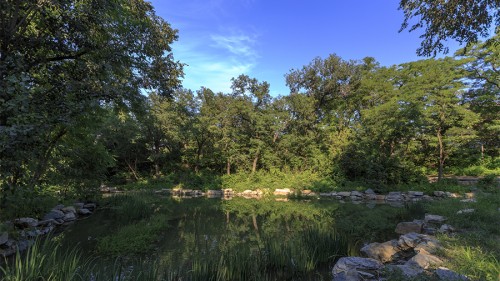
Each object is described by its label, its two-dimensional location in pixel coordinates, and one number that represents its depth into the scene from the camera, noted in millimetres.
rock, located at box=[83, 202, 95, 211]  12514
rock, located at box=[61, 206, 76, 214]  10867
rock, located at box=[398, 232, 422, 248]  6281
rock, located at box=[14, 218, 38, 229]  8023
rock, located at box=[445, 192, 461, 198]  14780
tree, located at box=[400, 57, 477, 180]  17484
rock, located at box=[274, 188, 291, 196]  19638
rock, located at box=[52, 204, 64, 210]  10722
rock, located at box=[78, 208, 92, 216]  11562
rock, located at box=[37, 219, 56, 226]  8848
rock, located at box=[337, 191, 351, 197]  17594
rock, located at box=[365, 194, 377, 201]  16820
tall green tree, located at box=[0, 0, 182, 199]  3547
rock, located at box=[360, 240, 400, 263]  5922
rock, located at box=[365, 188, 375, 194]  17444
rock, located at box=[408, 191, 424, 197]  16125
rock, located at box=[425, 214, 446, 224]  8395
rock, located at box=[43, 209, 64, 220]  9462
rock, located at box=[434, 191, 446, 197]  15356
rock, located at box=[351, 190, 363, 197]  17366
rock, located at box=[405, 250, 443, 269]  4566
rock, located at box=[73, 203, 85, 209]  11969
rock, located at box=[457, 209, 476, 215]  8211
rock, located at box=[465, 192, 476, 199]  13142
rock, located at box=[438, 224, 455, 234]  6941
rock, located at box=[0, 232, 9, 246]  6324
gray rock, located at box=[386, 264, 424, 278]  3925
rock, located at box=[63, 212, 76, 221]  10234
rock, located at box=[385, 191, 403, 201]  16100
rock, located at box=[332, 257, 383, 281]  4370
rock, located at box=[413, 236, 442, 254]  5289
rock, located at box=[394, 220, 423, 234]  8158
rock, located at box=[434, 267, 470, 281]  3464
